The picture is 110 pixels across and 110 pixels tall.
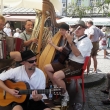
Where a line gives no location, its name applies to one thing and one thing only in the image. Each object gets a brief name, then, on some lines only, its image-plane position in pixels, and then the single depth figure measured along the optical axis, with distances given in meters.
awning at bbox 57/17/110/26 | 19.92
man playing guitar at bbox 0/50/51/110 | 3.07
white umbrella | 7.04
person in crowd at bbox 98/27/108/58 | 12.30
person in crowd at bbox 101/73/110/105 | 4.57
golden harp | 4.60
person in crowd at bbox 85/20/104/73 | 7.29
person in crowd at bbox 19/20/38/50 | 5.27
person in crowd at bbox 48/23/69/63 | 4.60
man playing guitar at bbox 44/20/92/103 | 4.20
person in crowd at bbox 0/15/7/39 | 4.54
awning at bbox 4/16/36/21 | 18.69
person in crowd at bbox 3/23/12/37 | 12.11
